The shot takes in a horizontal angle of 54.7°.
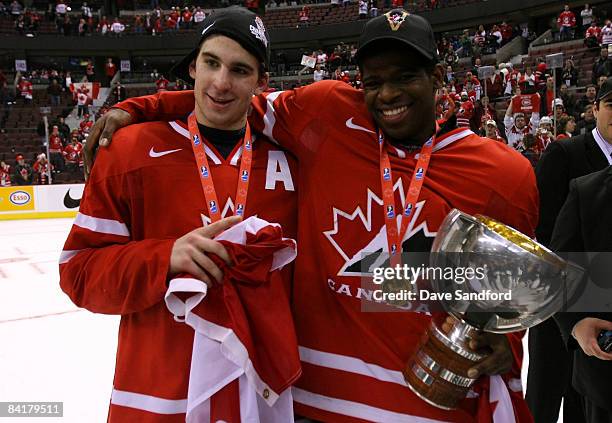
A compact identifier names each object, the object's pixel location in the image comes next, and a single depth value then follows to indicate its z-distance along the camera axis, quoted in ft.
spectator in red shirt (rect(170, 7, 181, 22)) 79.92
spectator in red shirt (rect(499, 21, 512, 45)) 59.26
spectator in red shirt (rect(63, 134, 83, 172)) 48.83
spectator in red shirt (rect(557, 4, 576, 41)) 50.08
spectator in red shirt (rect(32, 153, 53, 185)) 46.01
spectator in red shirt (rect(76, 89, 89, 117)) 62.18
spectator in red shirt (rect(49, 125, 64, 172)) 48.70
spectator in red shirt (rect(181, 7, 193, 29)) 79.15
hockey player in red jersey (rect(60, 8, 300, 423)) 3.97
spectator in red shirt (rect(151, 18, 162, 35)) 79.30
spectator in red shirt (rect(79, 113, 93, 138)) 56.63
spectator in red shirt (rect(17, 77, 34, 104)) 66.18
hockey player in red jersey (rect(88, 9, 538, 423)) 4.26
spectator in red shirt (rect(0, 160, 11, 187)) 45.27
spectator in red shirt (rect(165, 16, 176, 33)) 79.00
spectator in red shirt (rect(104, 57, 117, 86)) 76.59
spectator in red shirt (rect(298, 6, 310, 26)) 78.54
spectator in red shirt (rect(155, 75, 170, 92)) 70.52
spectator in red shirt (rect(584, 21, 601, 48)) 44.91
